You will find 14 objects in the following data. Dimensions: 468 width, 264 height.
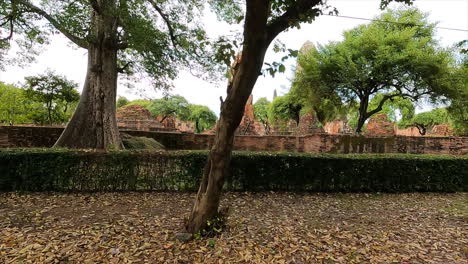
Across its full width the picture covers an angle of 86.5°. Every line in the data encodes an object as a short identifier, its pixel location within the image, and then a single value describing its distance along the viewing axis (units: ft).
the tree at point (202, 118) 122.52
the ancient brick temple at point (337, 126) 95.20
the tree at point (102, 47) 24.00
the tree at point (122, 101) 148.92
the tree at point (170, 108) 105.60
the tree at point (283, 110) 85.25
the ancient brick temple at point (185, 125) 149.69
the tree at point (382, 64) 37.27
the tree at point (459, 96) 37.06
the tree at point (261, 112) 136.26
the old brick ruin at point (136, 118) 63.00
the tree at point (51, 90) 47.14
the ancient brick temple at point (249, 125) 66.39
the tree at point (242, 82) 9.29
